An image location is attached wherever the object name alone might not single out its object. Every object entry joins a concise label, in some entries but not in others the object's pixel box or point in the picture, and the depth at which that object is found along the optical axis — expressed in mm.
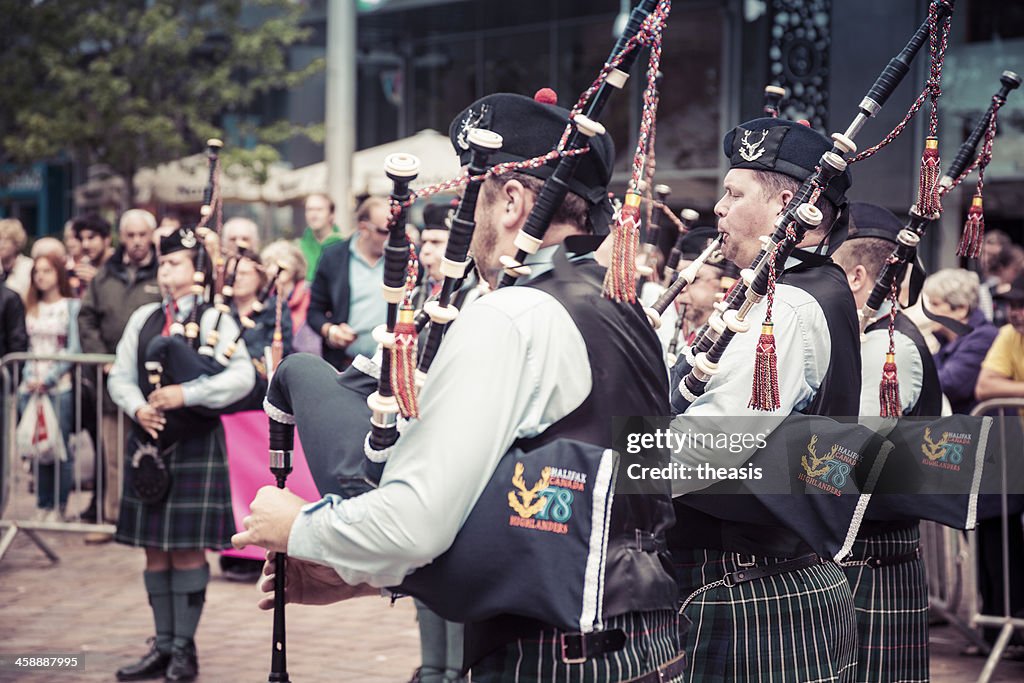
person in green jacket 9008
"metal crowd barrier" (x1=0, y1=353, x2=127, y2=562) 7340
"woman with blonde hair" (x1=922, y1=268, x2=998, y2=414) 6352
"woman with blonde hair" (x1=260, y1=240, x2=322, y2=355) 7391
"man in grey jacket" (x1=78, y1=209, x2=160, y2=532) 7974
